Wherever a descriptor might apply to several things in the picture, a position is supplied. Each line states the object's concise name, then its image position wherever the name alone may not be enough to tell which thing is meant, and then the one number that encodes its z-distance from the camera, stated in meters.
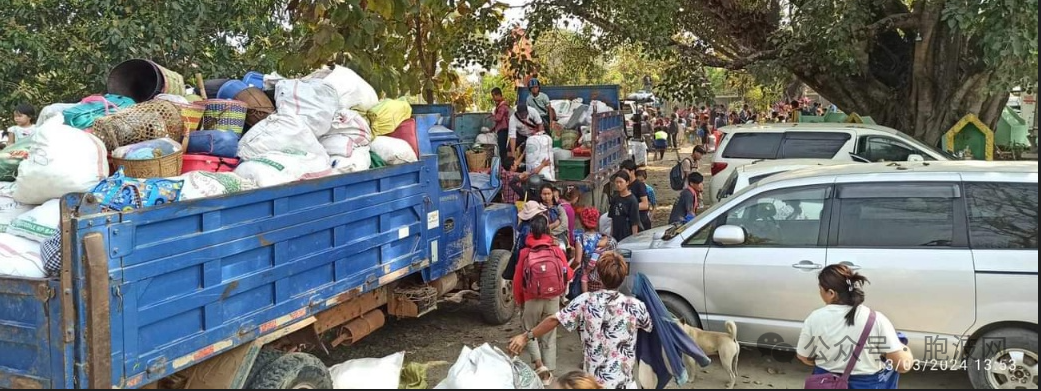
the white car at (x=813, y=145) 11.59
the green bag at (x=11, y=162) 5.06
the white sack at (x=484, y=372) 4.04
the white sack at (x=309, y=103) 6.08
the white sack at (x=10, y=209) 4.58
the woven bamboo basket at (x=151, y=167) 4.87
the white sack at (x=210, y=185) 4.64
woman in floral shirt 4.48
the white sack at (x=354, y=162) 6.03
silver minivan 5.35
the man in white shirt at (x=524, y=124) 11.98
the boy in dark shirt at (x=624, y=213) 8.38
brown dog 5.79
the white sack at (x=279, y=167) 5.30
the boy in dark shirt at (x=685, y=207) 8.75
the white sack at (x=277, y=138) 5.66
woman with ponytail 4.00
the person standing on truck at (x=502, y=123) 12.38
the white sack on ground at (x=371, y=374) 4.57
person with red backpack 6.01
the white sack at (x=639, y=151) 19.75
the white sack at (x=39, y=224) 4.30
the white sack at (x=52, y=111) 5.39
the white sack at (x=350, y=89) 6.62
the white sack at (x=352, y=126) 6.28
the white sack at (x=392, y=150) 6.51
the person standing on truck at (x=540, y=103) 12.70
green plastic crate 11.77
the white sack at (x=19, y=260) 4.12
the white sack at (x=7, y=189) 4.69
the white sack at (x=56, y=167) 4.39
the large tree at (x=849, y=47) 13.22
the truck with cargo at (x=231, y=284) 3.92
